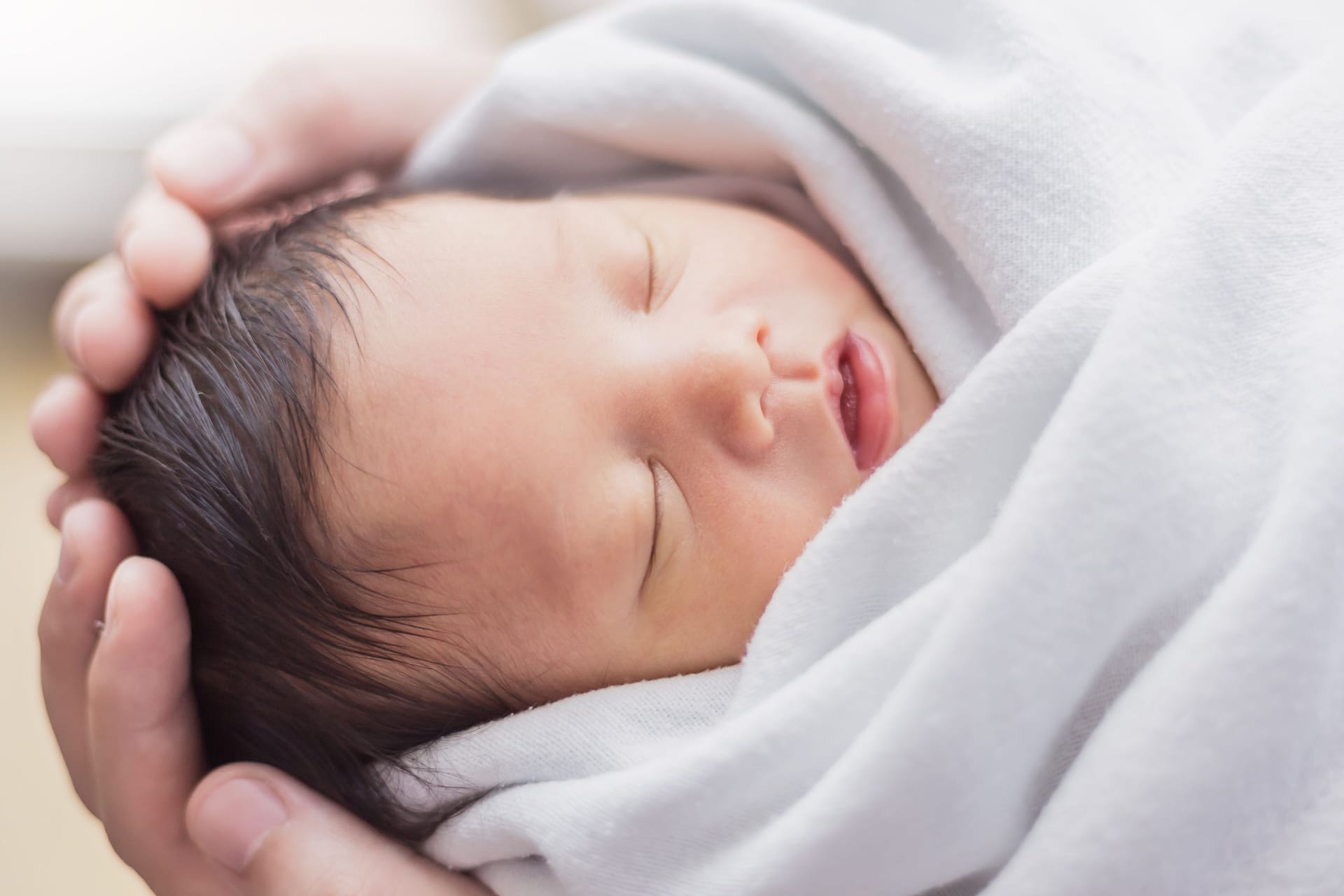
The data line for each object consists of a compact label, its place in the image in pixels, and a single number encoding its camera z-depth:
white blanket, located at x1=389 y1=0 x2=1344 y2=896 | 0.41
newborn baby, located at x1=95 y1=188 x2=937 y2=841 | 0.44
